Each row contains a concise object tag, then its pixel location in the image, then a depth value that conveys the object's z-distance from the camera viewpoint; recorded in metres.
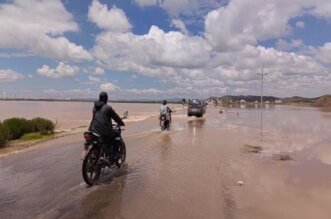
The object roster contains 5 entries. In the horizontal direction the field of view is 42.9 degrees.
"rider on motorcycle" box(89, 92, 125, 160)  9.83
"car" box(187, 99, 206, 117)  45.78
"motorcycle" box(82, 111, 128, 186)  9.16
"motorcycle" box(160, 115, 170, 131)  23.94
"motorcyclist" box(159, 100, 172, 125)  24.23
